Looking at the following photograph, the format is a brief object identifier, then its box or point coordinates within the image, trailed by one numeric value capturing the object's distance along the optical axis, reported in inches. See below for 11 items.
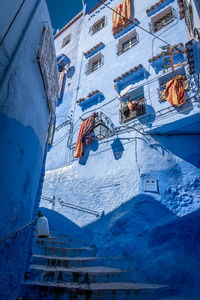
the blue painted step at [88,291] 152.3
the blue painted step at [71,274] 175.7
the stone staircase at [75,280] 154.8
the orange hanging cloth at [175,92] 291.0
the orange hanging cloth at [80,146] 396.2
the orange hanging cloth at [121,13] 487.0
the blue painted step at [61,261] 201.5
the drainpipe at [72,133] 432.8
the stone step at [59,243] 243.7
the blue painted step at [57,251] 232.5
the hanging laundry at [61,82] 567.4
